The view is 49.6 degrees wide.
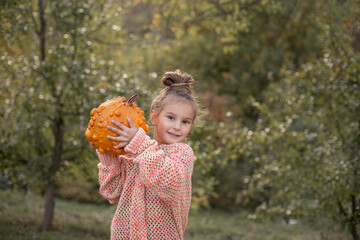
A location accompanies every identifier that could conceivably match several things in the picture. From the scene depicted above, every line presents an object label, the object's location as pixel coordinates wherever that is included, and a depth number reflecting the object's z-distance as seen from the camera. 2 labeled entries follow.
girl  2.02
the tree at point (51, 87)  4.27
